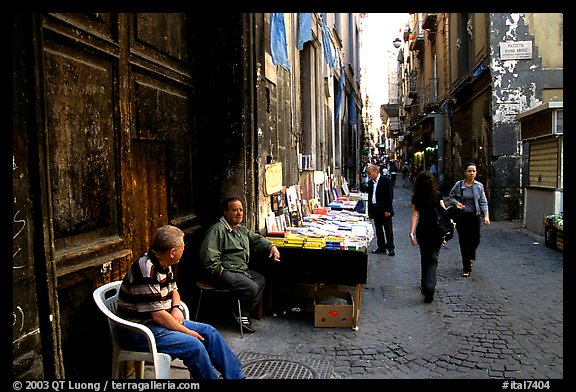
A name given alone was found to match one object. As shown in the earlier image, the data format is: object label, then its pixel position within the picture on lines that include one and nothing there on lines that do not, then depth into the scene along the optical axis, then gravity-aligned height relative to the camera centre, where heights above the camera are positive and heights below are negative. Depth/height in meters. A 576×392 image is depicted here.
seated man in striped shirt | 3.38 -0.96
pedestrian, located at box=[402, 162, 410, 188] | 36.53 -0.54
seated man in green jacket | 5.01 -0.93
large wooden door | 3.29 +0.15
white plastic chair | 3.31 -1.19
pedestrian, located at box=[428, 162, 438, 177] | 25.47 -0.25
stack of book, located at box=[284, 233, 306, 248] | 5.79 -0.87
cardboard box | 5.37 -1.61
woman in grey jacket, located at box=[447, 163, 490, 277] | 7.67 -0.77
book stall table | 5.55 -1.06
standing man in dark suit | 9.51 -0.80
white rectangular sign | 14.03 +3.24
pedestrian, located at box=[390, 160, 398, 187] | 27.15 -0.29
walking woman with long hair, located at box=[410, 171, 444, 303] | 6.32 -0.81
